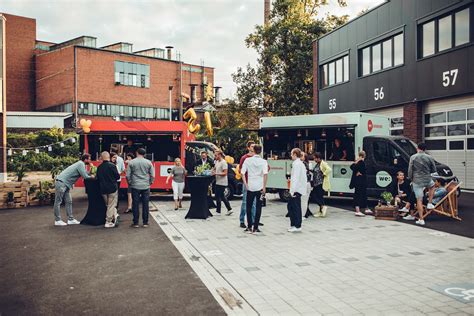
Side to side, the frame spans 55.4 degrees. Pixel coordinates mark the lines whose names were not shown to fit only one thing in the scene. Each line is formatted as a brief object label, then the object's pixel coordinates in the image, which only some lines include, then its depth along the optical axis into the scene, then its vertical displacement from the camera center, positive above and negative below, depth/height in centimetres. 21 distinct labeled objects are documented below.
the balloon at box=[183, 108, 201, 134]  1808 +145
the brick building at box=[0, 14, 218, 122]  5153 +929
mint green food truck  1412 +32
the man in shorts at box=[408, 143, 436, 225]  1092 -43
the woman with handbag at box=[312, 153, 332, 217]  1260 -69
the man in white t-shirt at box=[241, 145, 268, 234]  970 -57
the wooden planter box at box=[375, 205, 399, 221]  1166 -149
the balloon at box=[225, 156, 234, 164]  1573 -15
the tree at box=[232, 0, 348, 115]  3228 +662
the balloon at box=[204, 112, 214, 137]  2127 +149
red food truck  1688 +55
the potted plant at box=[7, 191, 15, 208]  1527 -154
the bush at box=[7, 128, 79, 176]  3509 +68
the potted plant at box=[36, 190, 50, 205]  1576 -149
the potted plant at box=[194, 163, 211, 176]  1300 -45
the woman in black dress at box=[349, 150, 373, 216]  1221 -77
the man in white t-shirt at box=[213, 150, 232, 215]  1264 -63
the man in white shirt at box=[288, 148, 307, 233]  991 -76
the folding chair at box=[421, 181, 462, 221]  1144 -129
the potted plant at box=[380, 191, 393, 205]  1181 -110
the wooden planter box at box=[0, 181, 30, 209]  1525 -132
